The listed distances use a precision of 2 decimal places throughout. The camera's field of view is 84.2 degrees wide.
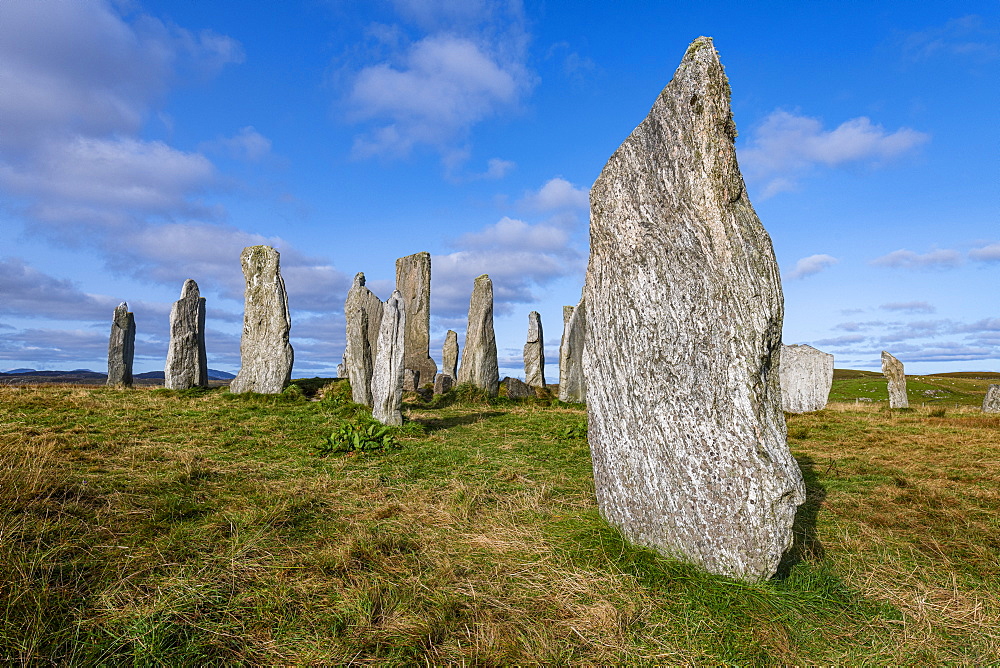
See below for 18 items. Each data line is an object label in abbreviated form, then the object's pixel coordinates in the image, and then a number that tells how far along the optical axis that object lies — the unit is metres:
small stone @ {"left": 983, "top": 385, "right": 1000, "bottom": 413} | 17.50
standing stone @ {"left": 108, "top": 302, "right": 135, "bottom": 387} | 17.94
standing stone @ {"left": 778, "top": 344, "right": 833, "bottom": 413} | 17.41
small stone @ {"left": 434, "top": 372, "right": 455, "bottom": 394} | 17.95
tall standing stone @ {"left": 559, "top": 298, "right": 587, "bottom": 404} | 17.59
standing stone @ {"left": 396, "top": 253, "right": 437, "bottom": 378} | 20.30
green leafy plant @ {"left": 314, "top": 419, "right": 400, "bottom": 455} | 8.08
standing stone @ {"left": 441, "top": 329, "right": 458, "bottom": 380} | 23.38
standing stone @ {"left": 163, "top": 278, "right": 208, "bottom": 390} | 15.91
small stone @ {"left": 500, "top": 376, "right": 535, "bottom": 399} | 17.30
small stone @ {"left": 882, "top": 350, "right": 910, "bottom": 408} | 19.47
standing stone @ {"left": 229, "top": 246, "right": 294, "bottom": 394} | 14.53
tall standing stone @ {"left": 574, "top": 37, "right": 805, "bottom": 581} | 3.69
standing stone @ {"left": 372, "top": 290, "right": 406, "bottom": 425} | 10.20
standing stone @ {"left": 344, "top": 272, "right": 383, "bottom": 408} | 13.49
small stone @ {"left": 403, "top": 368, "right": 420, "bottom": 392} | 17.38
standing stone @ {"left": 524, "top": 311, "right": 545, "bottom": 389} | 20.14
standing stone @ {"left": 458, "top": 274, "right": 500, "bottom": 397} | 16.92
